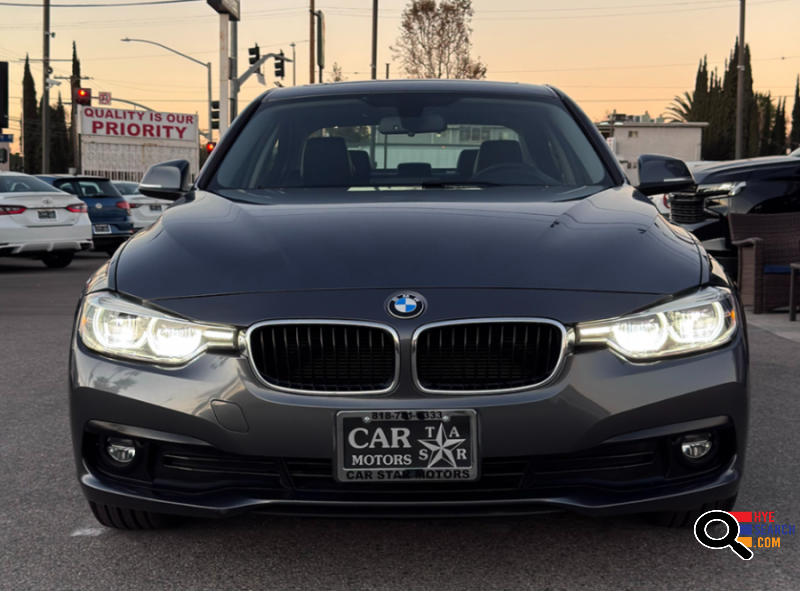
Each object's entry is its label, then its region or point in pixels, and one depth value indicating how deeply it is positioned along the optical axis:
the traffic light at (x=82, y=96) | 33.03
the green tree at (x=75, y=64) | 95.88
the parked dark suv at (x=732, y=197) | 10.11
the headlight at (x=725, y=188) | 10.15
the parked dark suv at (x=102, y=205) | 18.47
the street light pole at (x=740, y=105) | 34.12
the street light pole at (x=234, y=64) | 28.02
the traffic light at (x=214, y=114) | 33.47
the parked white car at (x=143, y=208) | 20.36
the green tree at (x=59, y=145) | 101.89
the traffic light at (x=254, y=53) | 33.69
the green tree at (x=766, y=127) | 92.25
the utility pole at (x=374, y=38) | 49.30
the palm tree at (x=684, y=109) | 96.19
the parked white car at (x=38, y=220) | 15.38
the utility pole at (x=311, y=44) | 42.16
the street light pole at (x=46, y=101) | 40.03
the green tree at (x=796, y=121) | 92.36
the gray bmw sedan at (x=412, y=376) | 2.68
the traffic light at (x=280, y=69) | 36.97
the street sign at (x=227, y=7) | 25.19
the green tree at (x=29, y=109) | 96.25
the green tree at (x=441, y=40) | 47.66
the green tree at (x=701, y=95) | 94.62
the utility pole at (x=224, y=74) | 25.98
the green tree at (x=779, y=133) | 94.45
